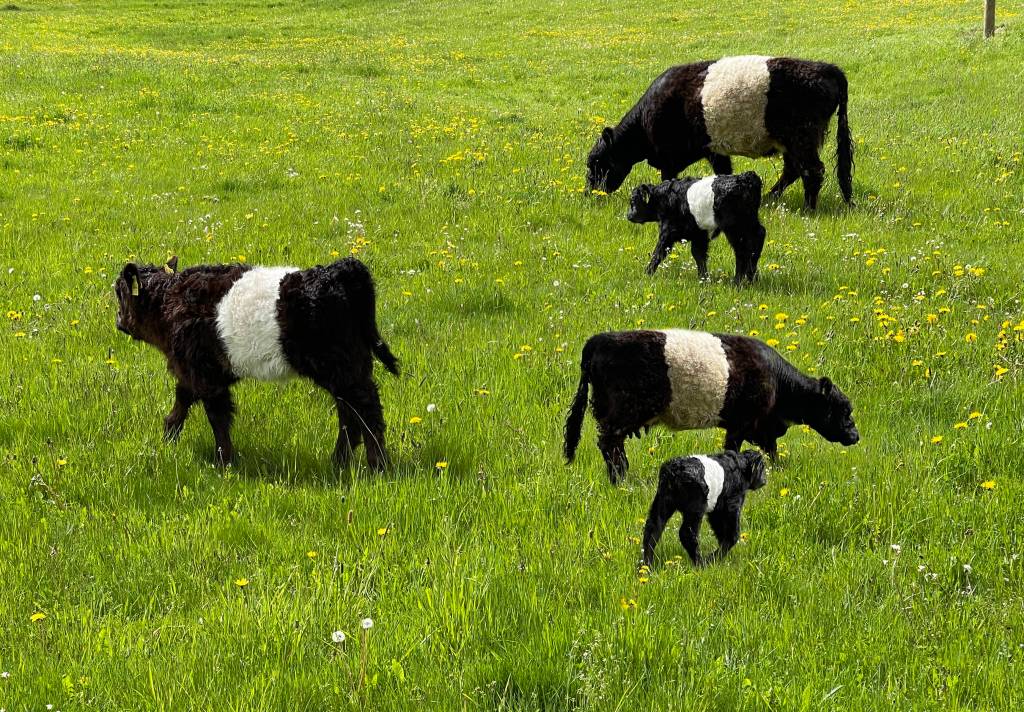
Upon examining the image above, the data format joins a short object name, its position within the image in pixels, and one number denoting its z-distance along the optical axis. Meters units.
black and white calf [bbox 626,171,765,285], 19.34
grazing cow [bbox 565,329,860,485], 11.70
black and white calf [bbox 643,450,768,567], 9.15
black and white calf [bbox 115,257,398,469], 11.87
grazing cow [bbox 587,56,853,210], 25.16
